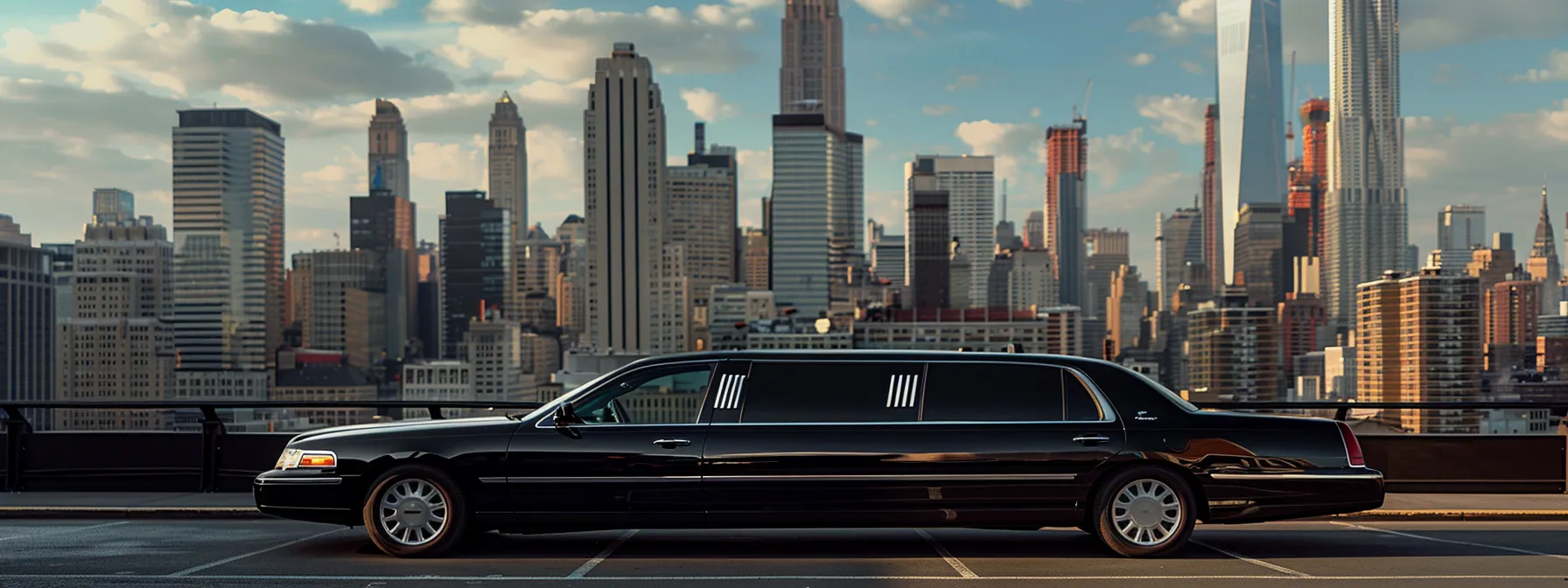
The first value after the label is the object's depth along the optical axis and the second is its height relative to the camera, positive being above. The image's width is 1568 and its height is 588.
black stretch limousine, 10.45 -1.11
